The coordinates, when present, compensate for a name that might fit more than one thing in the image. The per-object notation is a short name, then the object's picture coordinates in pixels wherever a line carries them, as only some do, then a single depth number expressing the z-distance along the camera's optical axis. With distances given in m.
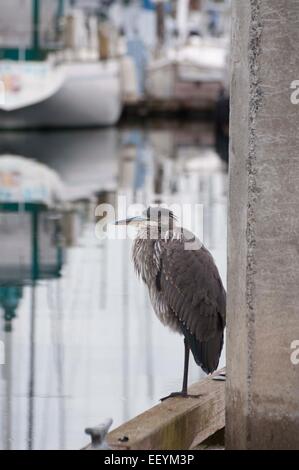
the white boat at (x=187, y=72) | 82.16
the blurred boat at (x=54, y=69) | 64.10
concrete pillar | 9.69
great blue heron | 11.52
